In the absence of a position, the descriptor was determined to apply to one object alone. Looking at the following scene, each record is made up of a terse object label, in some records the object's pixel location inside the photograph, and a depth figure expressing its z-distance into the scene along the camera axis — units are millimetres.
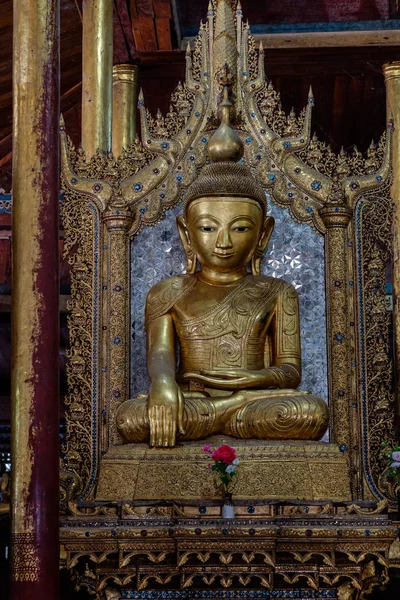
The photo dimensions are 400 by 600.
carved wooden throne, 7676
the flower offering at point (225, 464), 6508
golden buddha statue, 7363
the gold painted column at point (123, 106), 11461
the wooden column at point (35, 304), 6574
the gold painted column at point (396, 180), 8539
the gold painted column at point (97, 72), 9961
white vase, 6418
